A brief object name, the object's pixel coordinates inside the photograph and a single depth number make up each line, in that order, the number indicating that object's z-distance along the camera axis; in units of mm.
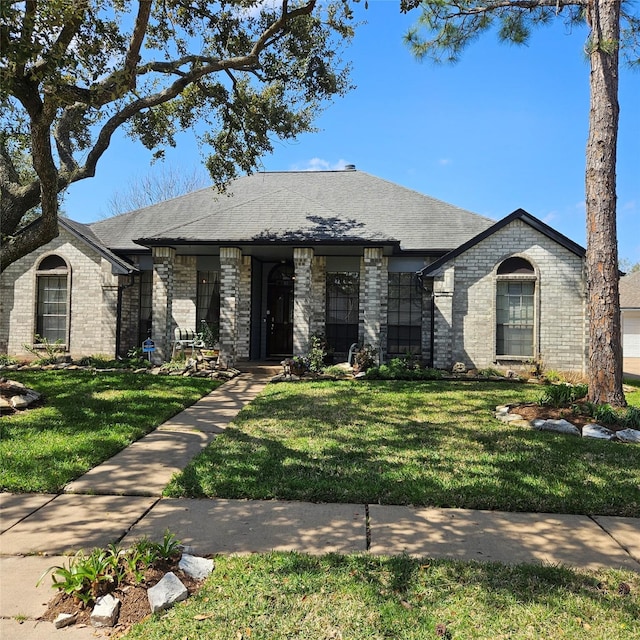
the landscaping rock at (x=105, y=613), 2350
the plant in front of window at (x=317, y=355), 11727
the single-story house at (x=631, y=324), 27252
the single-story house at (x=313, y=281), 12188
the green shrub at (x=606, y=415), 6676
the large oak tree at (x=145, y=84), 5848
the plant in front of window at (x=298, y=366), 11305
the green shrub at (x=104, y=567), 2516
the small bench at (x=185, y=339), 12883
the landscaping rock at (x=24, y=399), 7226
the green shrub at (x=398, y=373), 11312
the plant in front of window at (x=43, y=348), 13047
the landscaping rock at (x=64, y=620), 2330
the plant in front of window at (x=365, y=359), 11719
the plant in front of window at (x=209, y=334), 13531
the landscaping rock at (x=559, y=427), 6465
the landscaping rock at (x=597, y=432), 6254
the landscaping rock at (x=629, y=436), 6167
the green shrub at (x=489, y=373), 11675
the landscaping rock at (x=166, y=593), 2453
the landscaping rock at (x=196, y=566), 2760
